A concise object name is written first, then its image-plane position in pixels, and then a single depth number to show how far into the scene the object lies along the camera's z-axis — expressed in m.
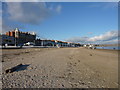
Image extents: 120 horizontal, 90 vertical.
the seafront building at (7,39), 71.00
